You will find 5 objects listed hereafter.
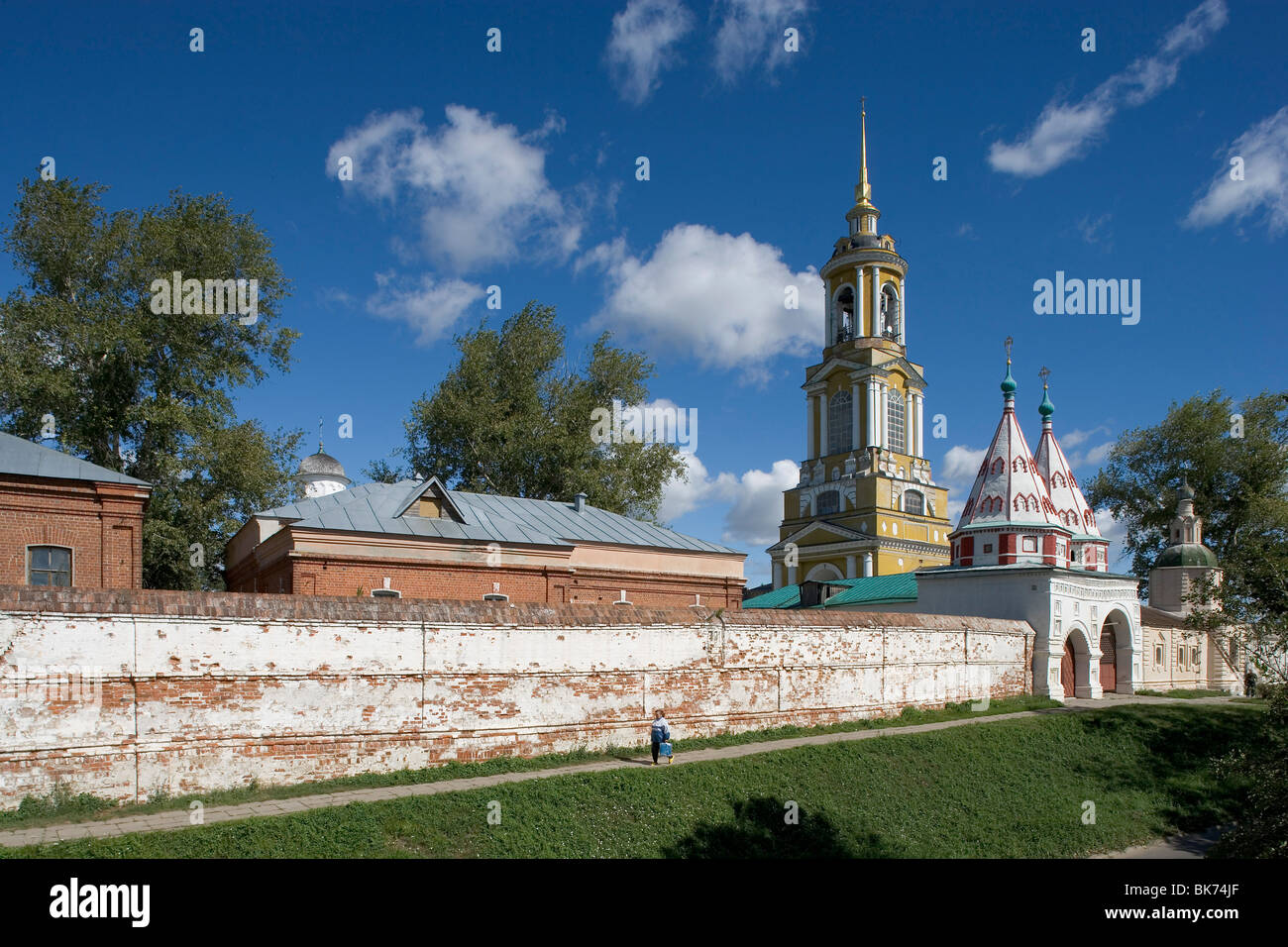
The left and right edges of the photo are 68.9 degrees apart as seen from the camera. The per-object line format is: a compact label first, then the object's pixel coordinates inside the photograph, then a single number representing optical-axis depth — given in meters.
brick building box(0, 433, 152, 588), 19.20
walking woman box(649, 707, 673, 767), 15.99
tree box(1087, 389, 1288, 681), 41.75
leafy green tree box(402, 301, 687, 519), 38.47
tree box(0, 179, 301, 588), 26.56
